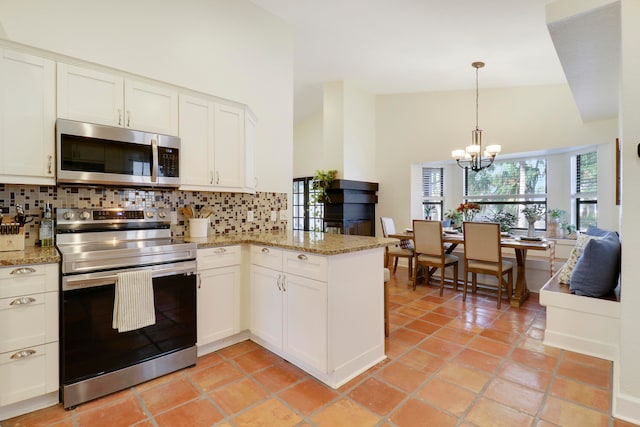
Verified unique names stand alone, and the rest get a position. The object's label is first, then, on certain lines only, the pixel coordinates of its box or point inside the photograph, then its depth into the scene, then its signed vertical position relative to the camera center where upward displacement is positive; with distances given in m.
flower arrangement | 4.75 +0.03
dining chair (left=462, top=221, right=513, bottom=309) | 3.66 -0.50
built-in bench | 2.47 -0.91
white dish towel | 2.00 -0.58
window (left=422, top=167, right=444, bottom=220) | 6.18 +0.37
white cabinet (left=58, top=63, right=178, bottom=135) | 2.17 +0.82
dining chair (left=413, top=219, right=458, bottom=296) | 4.19 -0.51
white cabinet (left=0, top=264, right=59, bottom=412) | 1.74 -0.69
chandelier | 4.25 +0.81
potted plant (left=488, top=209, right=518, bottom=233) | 5.35 -0.14
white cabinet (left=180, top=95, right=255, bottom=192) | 2.72 +0.58
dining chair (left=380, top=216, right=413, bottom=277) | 4.79 -0.61
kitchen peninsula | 2.09 -0.65
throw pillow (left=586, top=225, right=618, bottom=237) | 3.47 -0.24
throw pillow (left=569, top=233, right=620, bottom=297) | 2.52 -0.47
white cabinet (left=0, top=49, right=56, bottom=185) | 1.95 +0.59
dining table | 3.63 -0.47
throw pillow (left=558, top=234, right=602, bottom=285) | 2.96 -0.54
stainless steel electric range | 1.89 -0.60
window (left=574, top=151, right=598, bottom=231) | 4.47 +0.30
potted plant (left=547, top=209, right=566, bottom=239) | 4.71 -0.18
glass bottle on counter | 2.20 -0.13
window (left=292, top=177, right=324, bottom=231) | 6.39 +0.06
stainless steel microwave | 2.12 +0.40
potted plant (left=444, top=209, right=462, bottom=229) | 5.60 -0.13
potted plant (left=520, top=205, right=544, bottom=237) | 4.30 -0.05
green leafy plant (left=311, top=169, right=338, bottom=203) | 5.68 +0.50
